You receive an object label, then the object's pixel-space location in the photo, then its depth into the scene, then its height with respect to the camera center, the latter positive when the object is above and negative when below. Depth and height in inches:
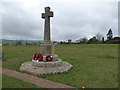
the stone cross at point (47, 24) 250.4 +62.4
